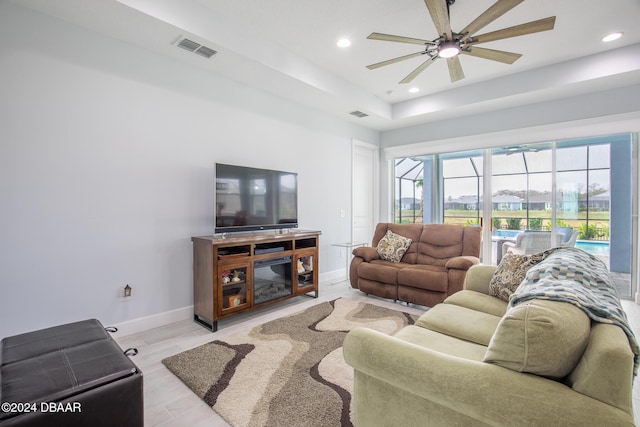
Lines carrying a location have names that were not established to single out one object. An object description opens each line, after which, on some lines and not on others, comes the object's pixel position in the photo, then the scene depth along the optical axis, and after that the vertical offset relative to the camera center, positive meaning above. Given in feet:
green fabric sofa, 2.89 -1.89
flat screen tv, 10.89 +0.38
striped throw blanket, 3.53 -1.06
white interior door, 18.85 +1.08
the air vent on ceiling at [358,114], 16.27 +5.02
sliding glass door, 13.64 +0.66
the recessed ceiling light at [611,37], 10.47 +5.78
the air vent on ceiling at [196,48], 9.48 +5.07
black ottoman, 4.15 -2.52
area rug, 5.92 -3.83
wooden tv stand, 9.95 -2.22
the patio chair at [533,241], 14.90 -1.67
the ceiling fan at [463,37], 7.02 +4.41
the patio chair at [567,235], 14.34 -1.31
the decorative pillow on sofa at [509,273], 7.80 -1.70
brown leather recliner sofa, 11.59 -2.39
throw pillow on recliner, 14.14 -1.77
